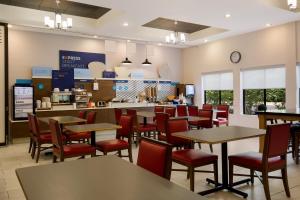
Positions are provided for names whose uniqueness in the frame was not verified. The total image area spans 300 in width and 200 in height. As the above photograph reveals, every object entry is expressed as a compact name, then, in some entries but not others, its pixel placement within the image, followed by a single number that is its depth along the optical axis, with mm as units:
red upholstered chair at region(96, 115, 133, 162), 4391
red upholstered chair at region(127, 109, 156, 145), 6316
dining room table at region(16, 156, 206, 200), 1458
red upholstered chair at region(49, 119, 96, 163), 3877
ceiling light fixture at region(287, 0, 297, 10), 4336
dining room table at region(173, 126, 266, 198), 3021
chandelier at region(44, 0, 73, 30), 5660
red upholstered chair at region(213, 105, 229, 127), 7098
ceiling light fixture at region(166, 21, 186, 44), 7762
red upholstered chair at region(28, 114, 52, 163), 5066
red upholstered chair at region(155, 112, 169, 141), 5036
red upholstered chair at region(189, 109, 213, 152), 6243
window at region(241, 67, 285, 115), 7508
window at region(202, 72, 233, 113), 9062
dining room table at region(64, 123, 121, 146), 3985
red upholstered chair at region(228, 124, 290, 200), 2951
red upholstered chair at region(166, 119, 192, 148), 3826
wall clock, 8500
